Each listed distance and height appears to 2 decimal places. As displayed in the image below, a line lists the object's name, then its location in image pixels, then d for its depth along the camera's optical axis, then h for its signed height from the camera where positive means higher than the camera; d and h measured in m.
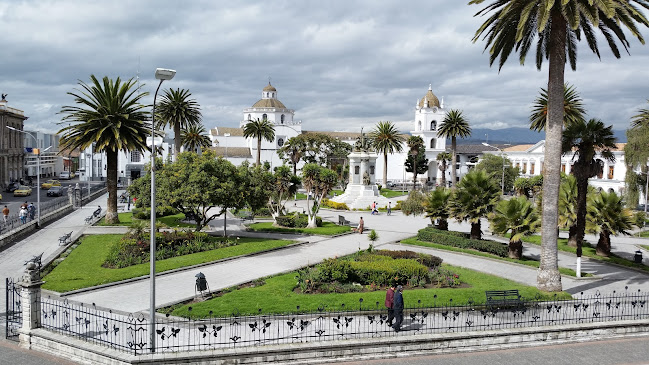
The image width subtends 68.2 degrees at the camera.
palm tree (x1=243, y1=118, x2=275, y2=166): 71.31 +5.82
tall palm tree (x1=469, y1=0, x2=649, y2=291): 17.03 +5.33
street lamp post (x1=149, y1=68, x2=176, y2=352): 11.59 -2.02
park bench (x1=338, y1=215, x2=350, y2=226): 37.58 -4.14
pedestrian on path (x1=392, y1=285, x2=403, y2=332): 14.77 -4.34
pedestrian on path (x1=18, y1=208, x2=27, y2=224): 32.75 -3.57
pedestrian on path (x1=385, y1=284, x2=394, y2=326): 14.97 -4.21
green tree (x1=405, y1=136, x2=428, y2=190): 92.69 +1.55
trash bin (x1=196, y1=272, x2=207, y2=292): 17.33 -4.20
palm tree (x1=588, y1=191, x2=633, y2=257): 25.97 -2.30
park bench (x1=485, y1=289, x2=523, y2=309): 16.39 -4.43
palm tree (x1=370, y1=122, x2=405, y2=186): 77.31 +5.16
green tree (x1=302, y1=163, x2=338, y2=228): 36.31 -0.85
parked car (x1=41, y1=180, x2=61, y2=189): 68.81 -2.96
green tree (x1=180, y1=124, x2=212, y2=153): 67.44 +4.15
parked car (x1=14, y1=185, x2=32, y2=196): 55.88 -3.20
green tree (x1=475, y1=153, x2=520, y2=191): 75.25 +0.73
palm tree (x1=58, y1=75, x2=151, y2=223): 31.62 +3.05
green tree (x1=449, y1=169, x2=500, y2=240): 27.44 -1.51
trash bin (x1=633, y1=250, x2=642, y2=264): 25.78 -4.52
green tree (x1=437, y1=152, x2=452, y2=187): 77.55 +2.34
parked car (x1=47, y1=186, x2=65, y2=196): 56.88 -3.25
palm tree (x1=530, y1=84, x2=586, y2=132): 37.78 +5.26
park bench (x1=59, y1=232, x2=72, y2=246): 26.97 -4.23
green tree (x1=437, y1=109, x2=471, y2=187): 63.22 +5.95
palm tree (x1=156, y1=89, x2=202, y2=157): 45.28 +5.38
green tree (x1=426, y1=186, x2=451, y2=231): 30.11 -2.14
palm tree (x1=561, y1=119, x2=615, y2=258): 23.66 +1.35
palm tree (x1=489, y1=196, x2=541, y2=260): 24.39 -2.40
